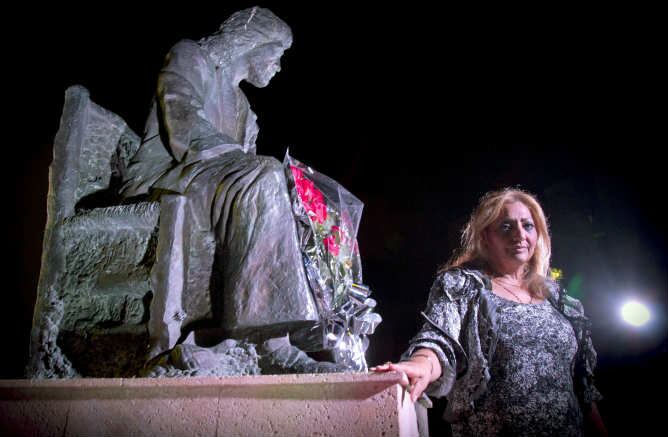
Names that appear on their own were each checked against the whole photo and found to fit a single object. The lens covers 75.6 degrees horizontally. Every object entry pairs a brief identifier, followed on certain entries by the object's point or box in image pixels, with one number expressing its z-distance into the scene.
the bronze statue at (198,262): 1.66
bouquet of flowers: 1.82
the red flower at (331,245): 2.03
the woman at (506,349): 1.69
